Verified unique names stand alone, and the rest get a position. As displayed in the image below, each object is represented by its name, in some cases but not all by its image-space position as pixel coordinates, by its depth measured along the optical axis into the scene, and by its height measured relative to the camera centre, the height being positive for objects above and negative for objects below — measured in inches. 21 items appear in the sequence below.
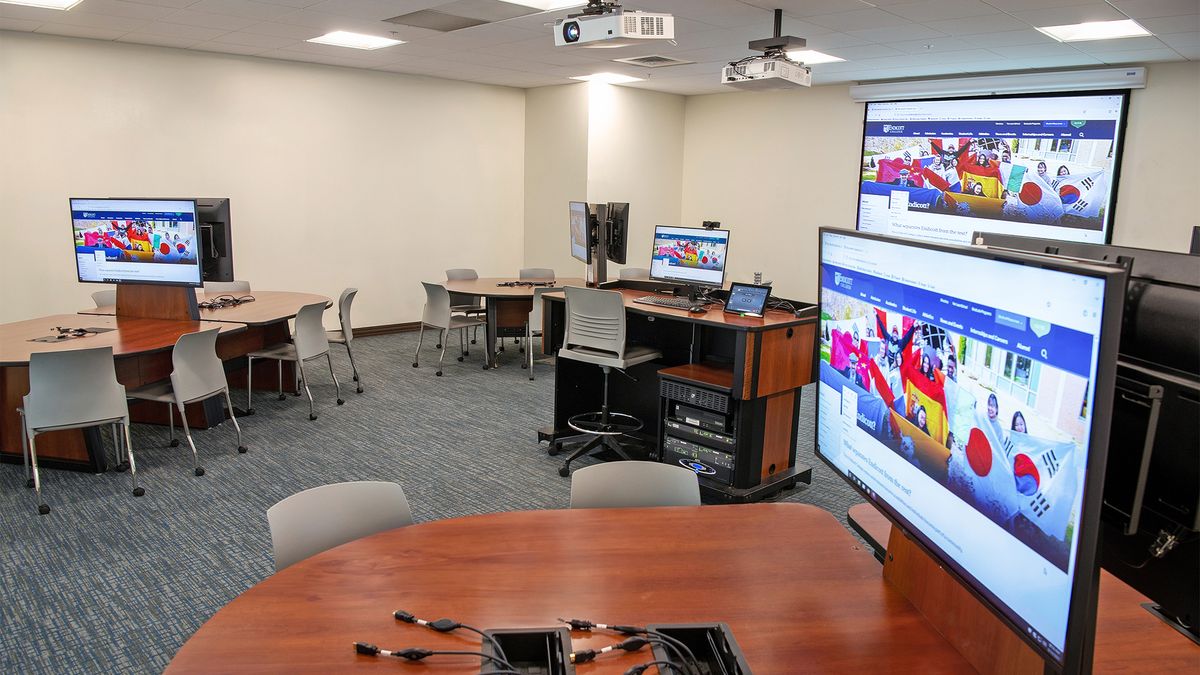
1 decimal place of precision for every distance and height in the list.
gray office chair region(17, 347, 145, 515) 153.8 -39.5
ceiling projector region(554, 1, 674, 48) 161.2 +40.7
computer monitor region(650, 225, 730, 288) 194.9 -10.3
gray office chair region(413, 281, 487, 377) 279.9 -38.5
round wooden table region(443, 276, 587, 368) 283.6 -36.5
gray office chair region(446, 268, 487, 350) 306.0 -37.1
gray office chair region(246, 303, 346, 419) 217.4 -40.1
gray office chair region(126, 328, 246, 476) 173.3 -40.1
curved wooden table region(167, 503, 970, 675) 55.2 -31.7
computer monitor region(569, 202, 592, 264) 232.8 -5.5
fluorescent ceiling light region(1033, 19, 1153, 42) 198.4 +52.7
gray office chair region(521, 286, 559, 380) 281.8 -48.0
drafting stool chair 182.4 -30.9
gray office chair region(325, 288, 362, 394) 242.7 -34.6
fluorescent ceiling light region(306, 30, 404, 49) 260.5 +59.2
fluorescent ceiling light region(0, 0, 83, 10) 211.5 +56.1
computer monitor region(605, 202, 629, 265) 231.1 -4.9
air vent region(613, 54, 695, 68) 283.7 +58.8
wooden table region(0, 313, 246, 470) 170.7 -37.7
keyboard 185.2 -21.4
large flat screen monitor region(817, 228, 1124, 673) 37.0 -11.3
